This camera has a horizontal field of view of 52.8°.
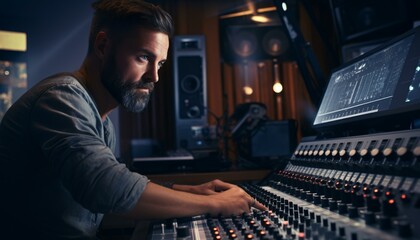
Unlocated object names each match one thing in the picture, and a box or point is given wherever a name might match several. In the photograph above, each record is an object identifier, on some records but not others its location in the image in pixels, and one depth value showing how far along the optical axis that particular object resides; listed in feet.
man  2.87
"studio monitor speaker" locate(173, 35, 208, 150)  9.52
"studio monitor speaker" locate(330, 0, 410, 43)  6.84
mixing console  2.11
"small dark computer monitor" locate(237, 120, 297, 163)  7.91
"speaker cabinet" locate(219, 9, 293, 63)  10.16
